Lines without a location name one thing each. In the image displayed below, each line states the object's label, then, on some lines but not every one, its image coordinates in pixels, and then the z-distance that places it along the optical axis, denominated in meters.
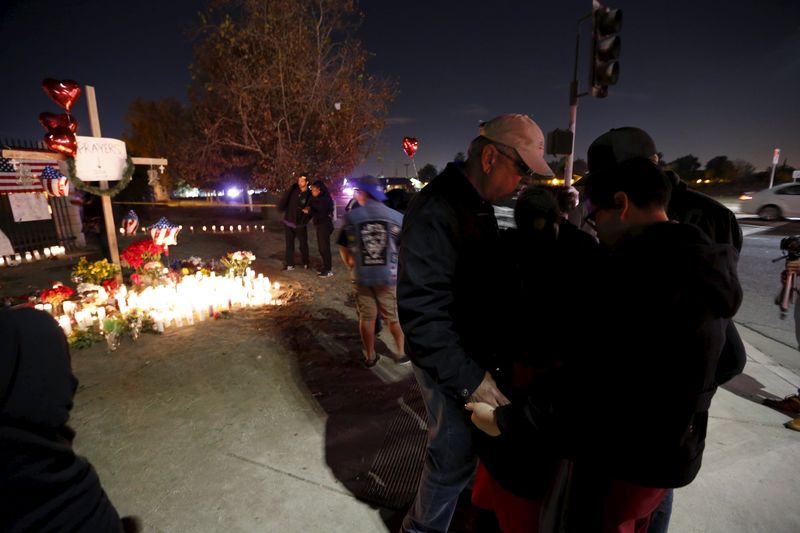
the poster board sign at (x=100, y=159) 5.81
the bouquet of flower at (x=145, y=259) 6.43
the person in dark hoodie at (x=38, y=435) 1.10
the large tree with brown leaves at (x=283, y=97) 13.84
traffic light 5.80
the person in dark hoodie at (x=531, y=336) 1.61
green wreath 5.73
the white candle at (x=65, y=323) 5.14
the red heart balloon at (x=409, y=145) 15.60
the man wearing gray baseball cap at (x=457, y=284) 1.80
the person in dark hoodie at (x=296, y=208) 8.90
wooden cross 5.04
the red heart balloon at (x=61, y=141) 5.34
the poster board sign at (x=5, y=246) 8.65
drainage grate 2.70
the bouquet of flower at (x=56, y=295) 5.51
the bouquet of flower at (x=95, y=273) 6.36
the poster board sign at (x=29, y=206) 10.84
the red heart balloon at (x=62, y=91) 5.36
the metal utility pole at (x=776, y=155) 22.55
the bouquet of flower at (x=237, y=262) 7.28
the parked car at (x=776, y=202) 16.36
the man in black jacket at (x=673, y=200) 2.22
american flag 10.59
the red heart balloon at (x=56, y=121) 5.32
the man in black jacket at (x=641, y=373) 1.22
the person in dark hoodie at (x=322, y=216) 8.84
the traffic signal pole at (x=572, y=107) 7.36
